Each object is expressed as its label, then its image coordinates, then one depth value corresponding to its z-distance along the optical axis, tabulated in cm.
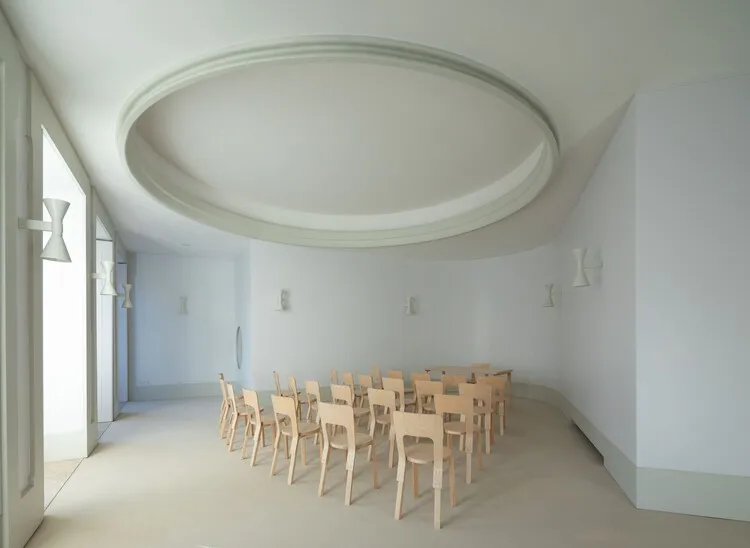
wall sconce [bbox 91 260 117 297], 670
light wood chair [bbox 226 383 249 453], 651
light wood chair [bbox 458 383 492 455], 589
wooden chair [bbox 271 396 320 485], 514
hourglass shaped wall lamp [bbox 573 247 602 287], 541
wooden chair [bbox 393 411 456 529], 402
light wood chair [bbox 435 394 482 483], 502
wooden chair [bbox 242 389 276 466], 572
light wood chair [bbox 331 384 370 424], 611
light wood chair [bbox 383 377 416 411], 644
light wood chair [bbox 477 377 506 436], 709
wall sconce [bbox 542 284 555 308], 931
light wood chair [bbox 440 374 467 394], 738
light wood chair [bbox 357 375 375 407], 749
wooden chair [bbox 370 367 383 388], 845
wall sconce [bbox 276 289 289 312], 957
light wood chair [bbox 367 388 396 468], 557
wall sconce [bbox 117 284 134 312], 908
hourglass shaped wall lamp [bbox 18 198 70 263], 351
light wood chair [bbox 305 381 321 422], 655
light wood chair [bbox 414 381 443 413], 627
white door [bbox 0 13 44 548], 318
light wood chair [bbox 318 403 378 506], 453
